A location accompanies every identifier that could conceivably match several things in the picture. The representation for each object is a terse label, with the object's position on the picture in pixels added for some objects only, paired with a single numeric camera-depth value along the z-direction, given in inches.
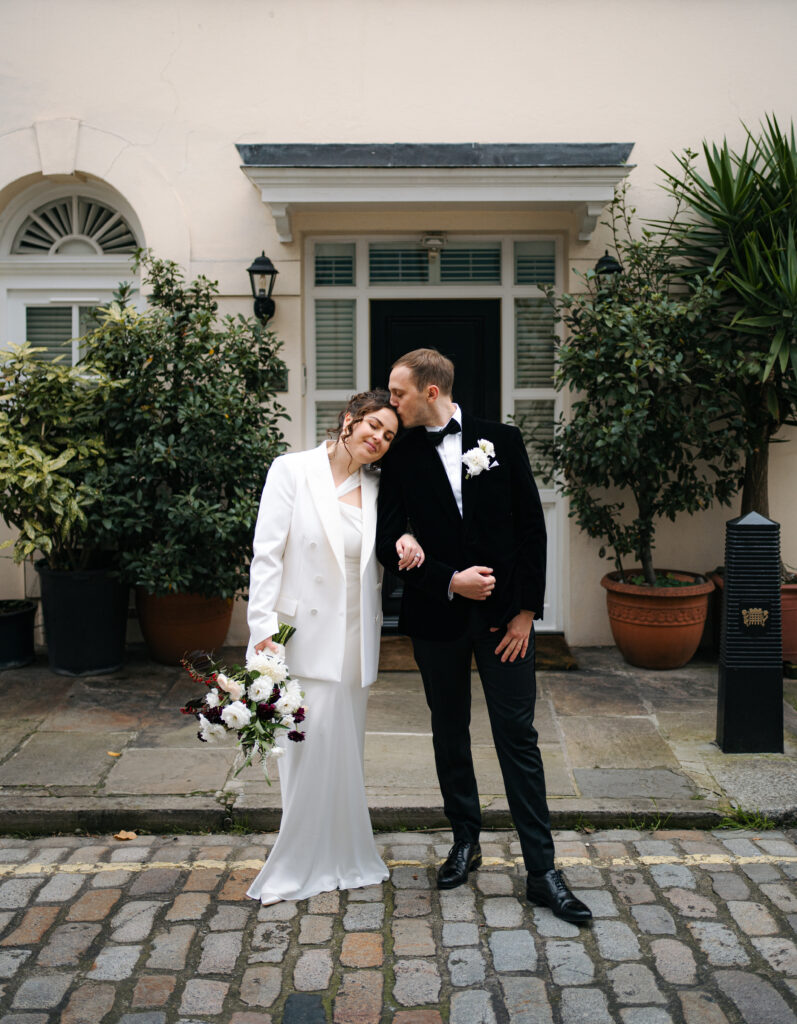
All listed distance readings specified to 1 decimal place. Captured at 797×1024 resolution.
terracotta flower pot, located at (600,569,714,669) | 254.8
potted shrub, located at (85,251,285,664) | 237.5
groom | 137.3
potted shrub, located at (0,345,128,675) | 232.8
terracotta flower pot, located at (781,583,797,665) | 258.5
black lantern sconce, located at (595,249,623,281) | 258.4
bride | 139.5
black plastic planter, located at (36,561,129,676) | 250.8
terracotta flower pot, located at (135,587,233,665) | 257.6
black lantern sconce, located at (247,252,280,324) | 264.6
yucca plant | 242.1
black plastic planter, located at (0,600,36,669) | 259.6
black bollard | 195.3
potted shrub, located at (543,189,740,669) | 243.9
